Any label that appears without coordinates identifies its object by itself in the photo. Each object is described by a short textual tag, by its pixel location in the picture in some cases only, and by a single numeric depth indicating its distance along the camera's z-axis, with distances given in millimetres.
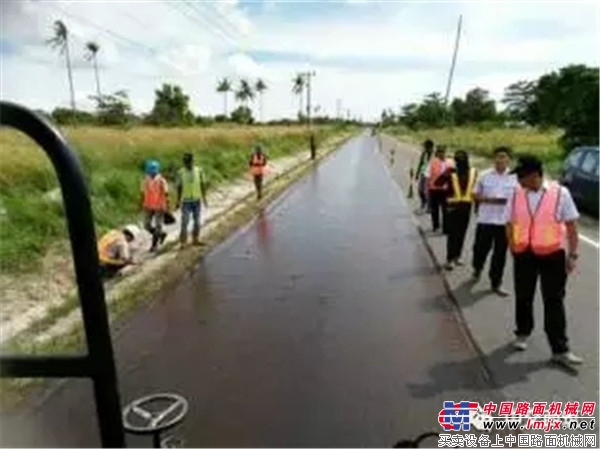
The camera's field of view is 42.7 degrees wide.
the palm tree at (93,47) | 66325
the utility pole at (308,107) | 77662
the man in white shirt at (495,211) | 9195
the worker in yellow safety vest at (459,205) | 10953
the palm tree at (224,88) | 118062
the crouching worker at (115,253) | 11008
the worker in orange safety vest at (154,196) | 13156
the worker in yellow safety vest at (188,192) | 13523
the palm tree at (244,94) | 128625
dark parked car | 17047
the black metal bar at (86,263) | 1380
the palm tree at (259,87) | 130750
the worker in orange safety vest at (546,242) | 6543
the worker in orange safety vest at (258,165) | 21531
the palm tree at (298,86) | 103950
